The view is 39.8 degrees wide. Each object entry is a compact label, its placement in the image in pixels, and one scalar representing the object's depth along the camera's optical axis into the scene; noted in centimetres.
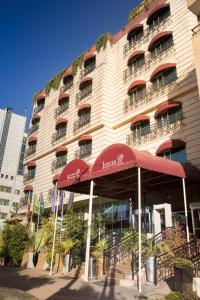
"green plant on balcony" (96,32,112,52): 2578
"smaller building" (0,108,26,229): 8799
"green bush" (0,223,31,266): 1941
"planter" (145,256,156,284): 1002
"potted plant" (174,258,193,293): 834
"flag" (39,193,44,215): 2502
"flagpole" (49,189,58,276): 1463
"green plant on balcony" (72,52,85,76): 2790
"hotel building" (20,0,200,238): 1722
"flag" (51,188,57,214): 1884
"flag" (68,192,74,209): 1993
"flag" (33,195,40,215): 2543
